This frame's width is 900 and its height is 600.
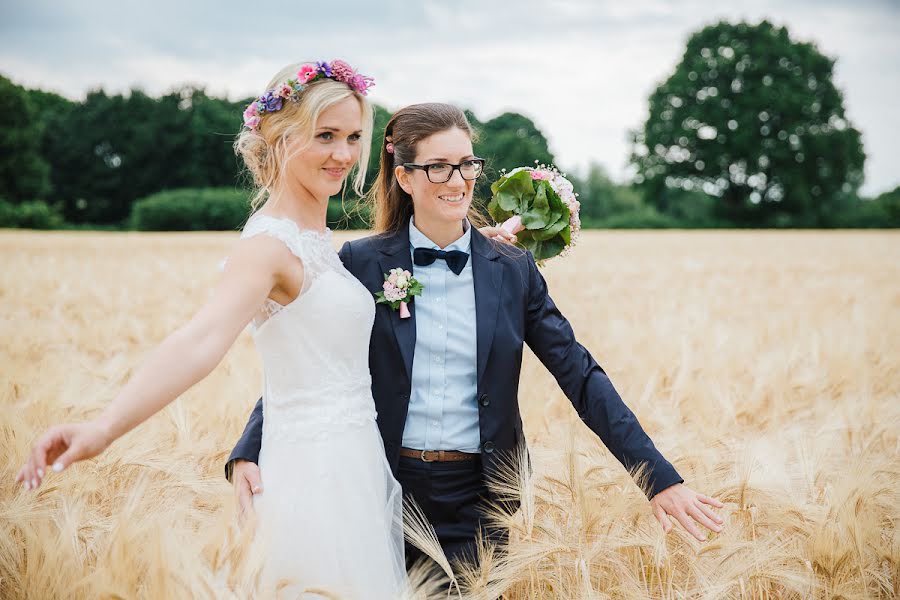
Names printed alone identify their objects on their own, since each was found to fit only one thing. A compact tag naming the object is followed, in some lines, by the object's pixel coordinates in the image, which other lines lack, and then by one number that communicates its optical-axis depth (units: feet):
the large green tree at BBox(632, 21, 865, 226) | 140.56
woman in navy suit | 7.40
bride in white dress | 6.15
